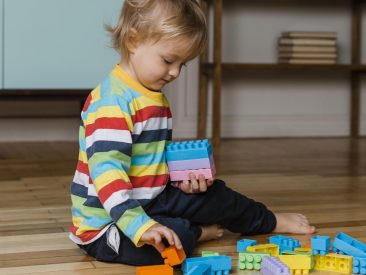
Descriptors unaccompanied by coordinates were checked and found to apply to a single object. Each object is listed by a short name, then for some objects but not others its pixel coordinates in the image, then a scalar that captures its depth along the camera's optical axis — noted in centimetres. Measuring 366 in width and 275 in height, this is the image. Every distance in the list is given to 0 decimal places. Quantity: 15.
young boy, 167
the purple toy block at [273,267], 161
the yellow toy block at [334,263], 170
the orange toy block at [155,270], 163
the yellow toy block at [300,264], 169
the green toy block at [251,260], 171
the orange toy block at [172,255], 167
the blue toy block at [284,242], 180
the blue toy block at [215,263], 166
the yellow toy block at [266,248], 175
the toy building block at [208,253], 173
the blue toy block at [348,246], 173
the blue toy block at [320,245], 175
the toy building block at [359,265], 169
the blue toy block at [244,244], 179
